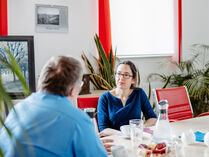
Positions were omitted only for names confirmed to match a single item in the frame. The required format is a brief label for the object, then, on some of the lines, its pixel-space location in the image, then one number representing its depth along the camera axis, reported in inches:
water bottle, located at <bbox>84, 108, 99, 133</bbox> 66.1
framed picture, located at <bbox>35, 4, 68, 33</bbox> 147.6
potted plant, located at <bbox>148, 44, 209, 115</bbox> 167.6
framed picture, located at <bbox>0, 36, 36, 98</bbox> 129.3
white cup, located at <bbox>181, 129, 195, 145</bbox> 65.4
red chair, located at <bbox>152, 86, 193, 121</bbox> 106.3
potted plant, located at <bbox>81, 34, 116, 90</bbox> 153.3
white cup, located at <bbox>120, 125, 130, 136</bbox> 72.5
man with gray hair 43.5
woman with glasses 98.4
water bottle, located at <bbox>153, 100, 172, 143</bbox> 67.7
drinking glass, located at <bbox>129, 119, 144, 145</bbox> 64.6
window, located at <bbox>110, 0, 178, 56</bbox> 175.0
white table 60.4
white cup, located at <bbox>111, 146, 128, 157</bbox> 53.7
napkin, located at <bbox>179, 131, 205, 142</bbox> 69.2
